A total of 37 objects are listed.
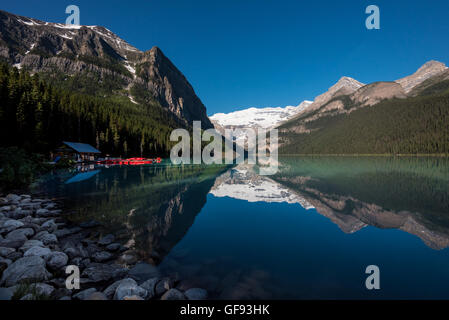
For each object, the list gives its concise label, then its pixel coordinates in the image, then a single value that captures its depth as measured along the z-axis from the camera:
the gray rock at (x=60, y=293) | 5.35
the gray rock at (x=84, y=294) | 5.36
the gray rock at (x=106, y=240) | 9.43
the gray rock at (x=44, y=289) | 5.28
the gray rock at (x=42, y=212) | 13.18
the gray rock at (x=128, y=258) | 7.88
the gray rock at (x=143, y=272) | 6.84
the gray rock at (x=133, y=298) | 5.12
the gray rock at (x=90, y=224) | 11.54
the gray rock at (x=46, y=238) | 8.69
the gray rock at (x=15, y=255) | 6.89
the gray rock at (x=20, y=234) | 8.51
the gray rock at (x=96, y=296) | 5.26
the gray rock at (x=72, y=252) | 7.72
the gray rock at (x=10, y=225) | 9.46
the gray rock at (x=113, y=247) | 8.84
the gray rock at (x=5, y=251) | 7.03
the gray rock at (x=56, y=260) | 6.77
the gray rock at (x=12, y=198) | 15.80
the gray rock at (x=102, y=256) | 7.83
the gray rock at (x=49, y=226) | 10.32
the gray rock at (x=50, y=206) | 14.91
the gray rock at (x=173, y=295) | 5.53
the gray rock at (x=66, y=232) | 9.84
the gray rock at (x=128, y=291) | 5.42
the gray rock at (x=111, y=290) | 5.56
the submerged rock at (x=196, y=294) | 5.76
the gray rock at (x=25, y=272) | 5.71
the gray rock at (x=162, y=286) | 5.87
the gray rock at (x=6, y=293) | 4.78
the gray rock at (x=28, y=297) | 4.79
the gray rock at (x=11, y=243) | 7.80
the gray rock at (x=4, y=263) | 6.27
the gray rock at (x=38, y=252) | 7.13
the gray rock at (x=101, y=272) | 6.47
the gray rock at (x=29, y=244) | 7.60
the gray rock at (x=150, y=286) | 5.74
